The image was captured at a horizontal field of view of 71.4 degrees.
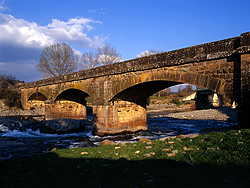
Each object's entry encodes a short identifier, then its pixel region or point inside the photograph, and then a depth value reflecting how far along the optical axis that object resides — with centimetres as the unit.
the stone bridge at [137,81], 585
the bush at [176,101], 3556
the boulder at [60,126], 1177
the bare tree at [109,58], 3216
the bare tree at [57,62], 2964
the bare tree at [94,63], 3388
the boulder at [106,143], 666
